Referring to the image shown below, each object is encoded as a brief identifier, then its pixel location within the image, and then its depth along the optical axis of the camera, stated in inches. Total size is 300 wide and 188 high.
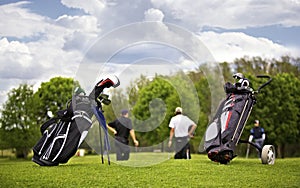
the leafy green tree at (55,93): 1936.5
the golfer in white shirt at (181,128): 566.3
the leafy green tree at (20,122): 1301.7
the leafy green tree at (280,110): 1454.2
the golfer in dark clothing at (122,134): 590.2
